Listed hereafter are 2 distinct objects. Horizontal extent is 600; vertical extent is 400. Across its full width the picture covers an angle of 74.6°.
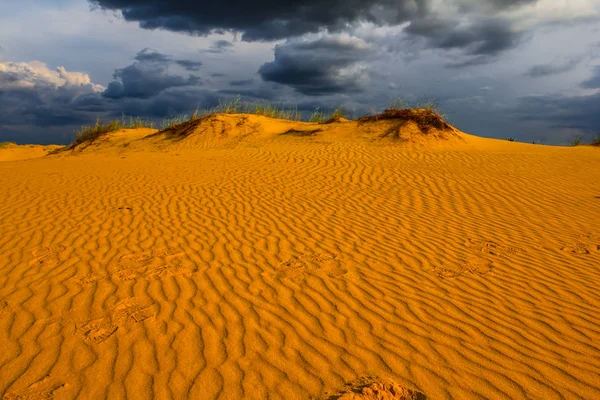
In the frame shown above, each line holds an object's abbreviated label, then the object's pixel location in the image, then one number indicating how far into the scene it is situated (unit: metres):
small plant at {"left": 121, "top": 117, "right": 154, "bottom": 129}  25.19
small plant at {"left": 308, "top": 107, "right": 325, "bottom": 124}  21.88
